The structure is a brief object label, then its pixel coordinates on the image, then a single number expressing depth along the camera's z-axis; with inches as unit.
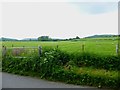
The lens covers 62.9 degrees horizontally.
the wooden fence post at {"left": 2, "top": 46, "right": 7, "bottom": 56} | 188.0
